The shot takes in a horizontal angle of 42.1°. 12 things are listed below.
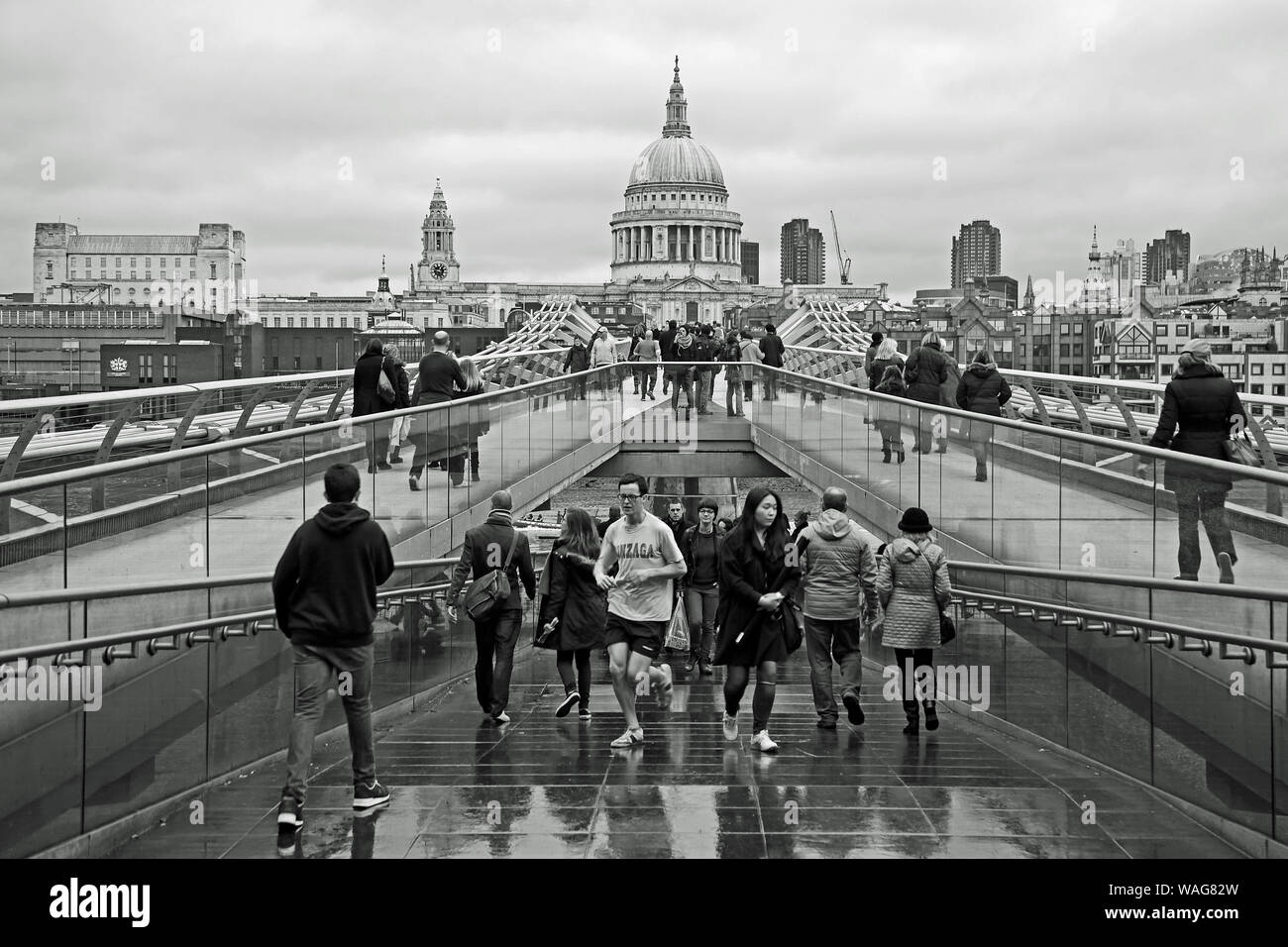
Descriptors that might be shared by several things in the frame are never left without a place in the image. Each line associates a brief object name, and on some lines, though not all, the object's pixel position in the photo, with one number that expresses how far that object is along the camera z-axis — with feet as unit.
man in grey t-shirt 32.81
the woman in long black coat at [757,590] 31.63
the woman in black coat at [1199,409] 33.94
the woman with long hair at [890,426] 48.39
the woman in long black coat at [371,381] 48.60
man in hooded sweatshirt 25.18
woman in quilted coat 32.89
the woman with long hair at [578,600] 35.42
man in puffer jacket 34.12
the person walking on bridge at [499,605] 35.22
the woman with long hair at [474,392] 49.19
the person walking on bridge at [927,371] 53.88
